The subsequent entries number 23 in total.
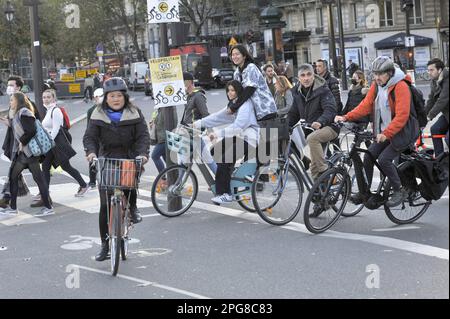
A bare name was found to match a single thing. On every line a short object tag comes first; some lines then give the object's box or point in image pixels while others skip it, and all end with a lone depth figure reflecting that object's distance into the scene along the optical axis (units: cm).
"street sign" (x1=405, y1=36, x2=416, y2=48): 4231
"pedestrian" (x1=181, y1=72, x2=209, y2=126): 1081
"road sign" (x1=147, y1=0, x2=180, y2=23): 978
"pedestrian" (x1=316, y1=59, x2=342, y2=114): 1351
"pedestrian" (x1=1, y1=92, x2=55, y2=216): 1025
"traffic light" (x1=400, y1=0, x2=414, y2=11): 3589
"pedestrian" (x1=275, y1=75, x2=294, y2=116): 1359
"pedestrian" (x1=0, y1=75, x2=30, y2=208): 1062
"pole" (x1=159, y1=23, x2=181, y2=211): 993
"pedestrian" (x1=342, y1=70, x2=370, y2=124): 1427
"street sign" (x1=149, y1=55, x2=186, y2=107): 973
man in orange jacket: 817
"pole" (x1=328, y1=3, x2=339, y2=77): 4056
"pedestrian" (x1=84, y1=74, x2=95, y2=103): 4453
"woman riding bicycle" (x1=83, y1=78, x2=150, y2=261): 744
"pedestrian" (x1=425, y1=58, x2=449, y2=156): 1158
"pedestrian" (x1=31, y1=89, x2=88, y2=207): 1140
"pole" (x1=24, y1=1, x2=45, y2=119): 1714
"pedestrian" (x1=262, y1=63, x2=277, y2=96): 1420
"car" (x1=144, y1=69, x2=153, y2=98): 4847
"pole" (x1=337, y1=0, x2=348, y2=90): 4156
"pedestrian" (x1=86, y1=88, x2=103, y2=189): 1277
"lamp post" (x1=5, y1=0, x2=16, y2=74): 4488
